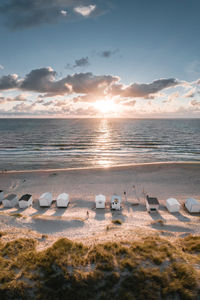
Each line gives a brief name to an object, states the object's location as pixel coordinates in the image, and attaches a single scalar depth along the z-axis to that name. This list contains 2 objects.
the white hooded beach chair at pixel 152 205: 23.59
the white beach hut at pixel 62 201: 24.86
